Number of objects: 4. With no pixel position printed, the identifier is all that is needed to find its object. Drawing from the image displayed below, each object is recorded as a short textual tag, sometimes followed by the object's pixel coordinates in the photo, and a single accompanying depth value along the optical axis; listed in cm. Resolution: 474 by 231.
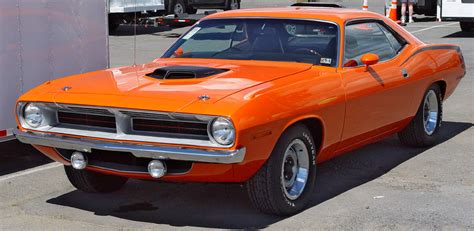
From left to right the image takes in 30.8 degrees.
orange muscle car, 540
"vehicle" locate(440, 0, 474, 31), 2006
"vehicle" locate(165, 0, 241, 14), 2497
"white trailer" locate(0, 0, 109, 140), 734
